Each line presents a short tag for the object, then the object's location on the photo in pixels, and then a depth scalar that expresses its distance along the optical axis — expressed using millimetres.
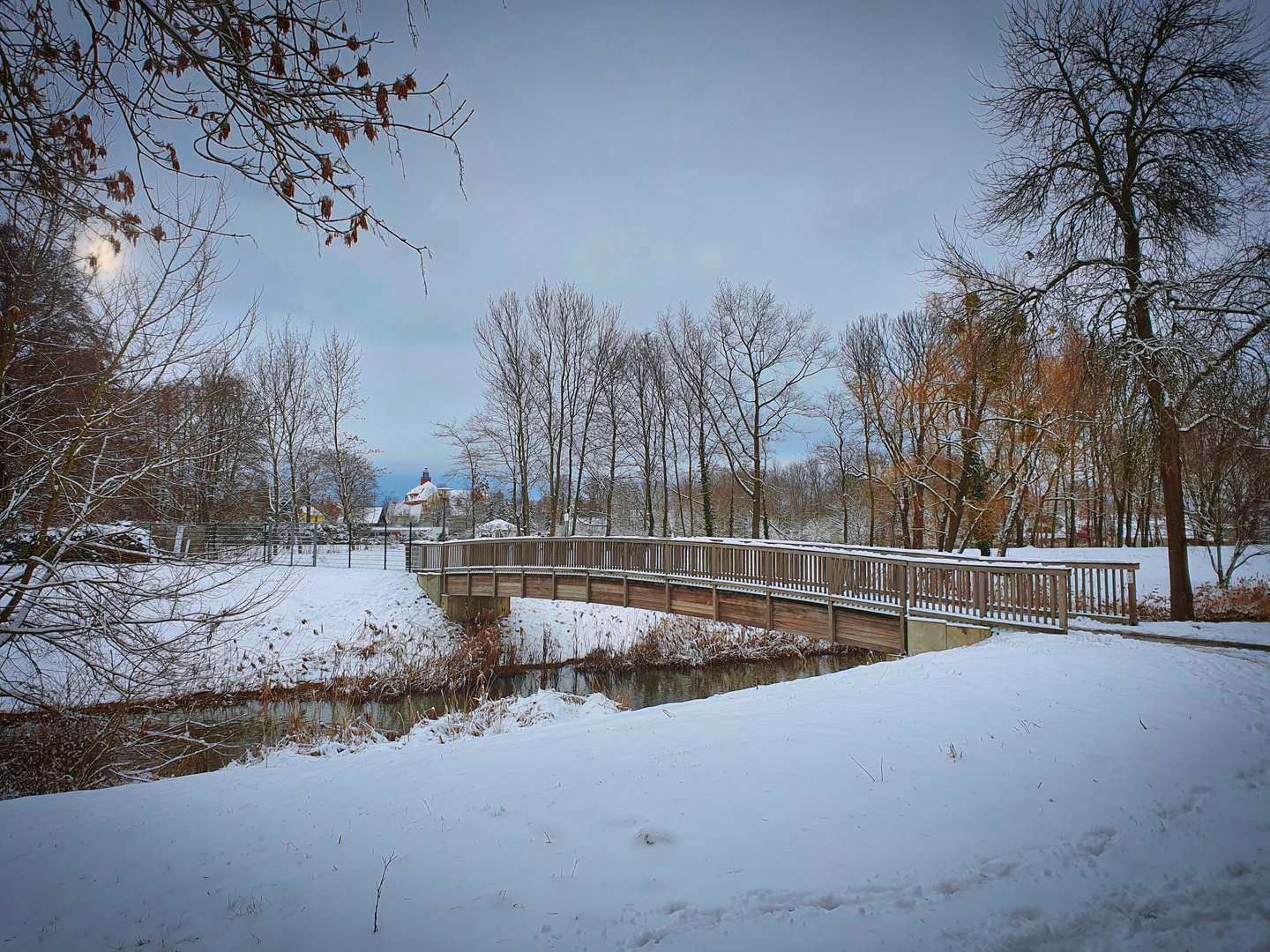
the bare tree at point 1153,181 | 9055
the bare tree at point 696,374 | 28172
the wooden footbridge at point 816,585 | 9555
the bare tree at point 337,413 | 27234
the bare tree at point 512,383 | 27484
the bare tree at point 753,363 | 25969
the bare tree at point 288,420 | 25484
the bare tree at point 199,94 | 2641
